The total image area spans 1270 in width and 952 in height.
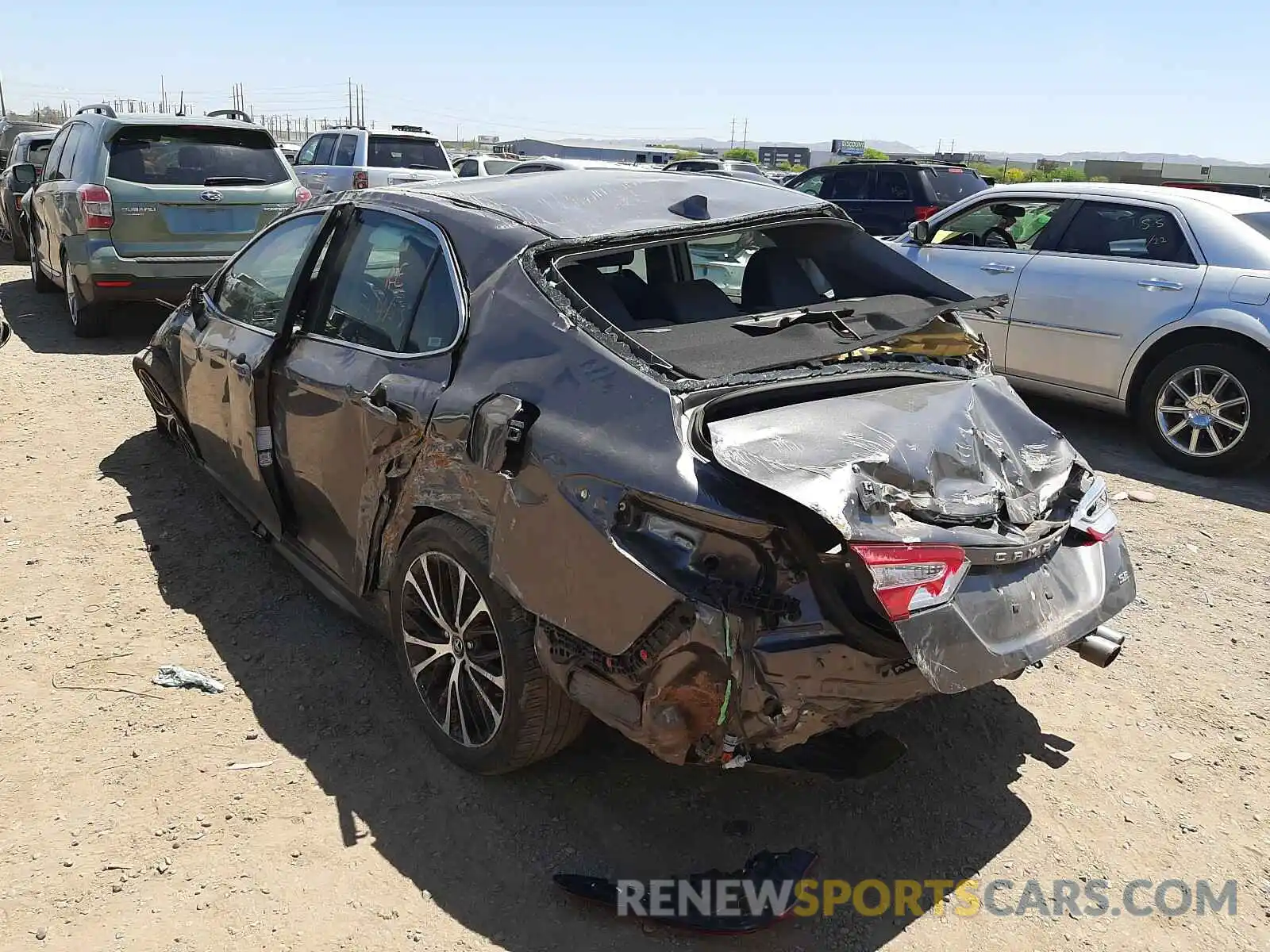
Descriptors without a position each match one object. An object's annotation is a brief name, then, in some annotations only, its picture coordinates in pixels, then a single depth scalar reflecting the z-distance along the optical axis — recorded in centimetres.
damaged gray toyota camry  238
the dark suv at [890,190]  1458
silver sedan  601
